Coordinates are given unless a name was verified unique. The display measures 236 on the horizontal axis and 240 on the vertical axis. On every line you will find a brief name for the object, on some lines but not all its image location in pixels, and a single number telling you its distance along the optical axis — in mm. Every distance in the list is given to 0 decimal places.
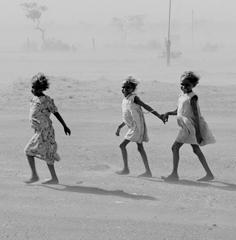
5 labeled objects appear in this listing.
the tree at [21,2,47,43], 112495
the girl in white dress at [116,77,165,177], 13075
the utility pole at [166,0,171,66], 70027
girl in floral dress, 12313
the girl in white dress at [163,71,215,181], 12391
